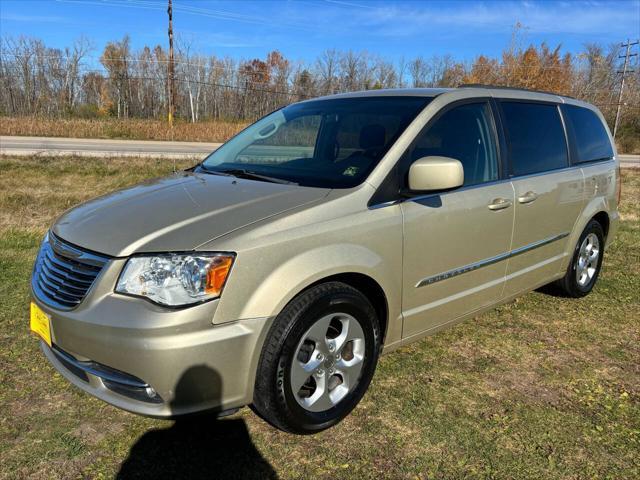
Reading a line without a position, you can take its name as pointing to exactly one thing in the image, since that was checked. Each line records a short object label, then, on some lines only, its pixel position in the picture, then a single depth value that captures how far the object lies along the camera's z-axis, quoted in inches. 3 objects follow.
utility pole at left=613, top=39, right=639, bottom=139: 1457.1
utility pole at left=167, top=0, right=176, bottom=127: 932.0
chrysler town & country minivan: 88.3
